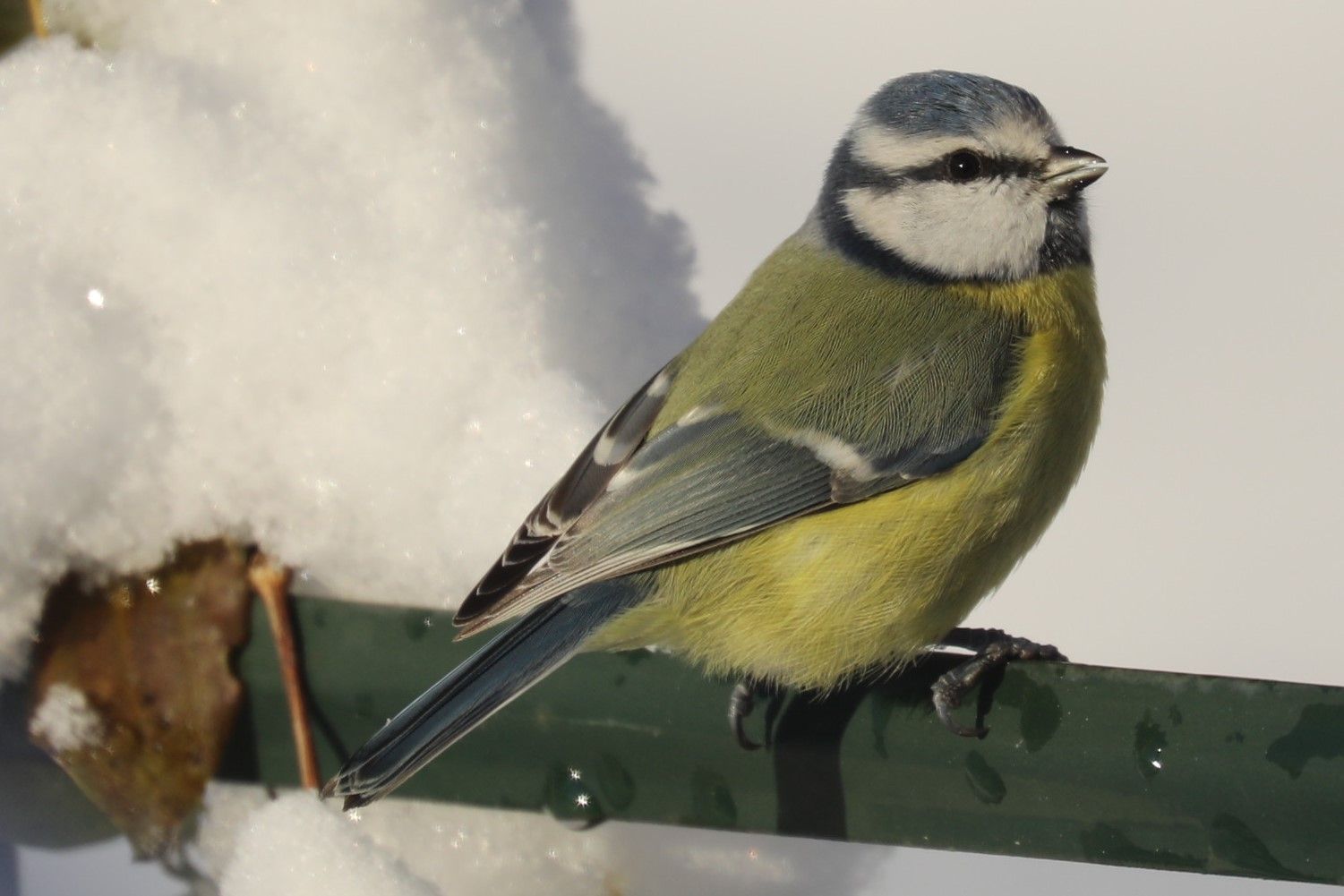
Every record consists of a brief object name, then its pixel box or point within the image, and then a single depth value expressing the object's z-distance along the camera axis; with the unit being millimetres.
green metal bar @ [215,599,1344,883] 2297
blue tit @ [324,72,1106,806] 2329
